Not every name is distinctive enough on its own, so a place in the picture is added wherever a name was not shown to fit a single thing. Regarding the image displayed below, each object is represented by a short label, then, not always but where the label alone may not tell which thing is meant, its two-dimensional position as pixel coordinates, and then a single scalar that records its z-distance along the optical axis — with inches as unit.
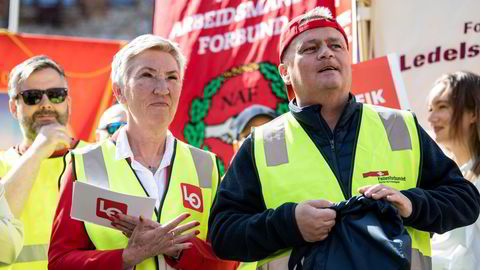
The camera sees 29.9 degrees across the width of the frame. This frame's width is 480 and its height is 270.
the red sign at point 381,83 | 183.5
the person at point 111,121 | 199.6
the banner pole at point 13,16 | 296.4
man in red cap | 122.6
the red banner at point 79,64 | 287.3
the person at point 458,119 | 177.5
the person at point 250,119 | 202.8
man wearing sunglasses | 172.1
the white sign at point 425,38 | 199.2
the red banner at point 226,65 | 224.8
